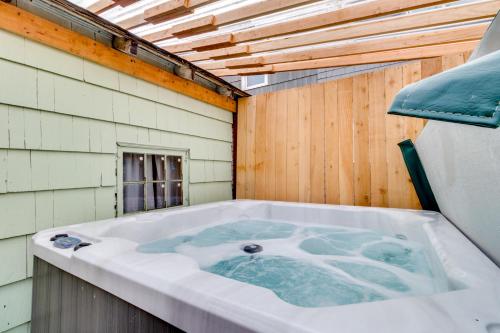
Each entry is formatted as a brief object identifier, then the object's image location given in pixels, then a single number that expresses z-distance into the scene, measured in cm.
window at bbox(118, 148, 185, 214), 204
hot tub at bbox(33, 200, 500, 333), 56
